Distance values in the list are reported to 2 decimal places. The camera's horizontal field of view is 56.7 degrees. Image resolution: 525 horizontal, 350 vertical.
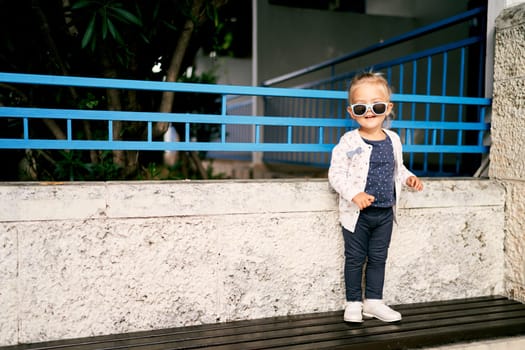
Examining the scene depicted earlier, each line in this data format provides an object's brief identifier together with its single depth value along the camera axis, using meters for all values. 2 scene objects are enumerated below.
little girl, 2.47
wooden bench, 2.20
